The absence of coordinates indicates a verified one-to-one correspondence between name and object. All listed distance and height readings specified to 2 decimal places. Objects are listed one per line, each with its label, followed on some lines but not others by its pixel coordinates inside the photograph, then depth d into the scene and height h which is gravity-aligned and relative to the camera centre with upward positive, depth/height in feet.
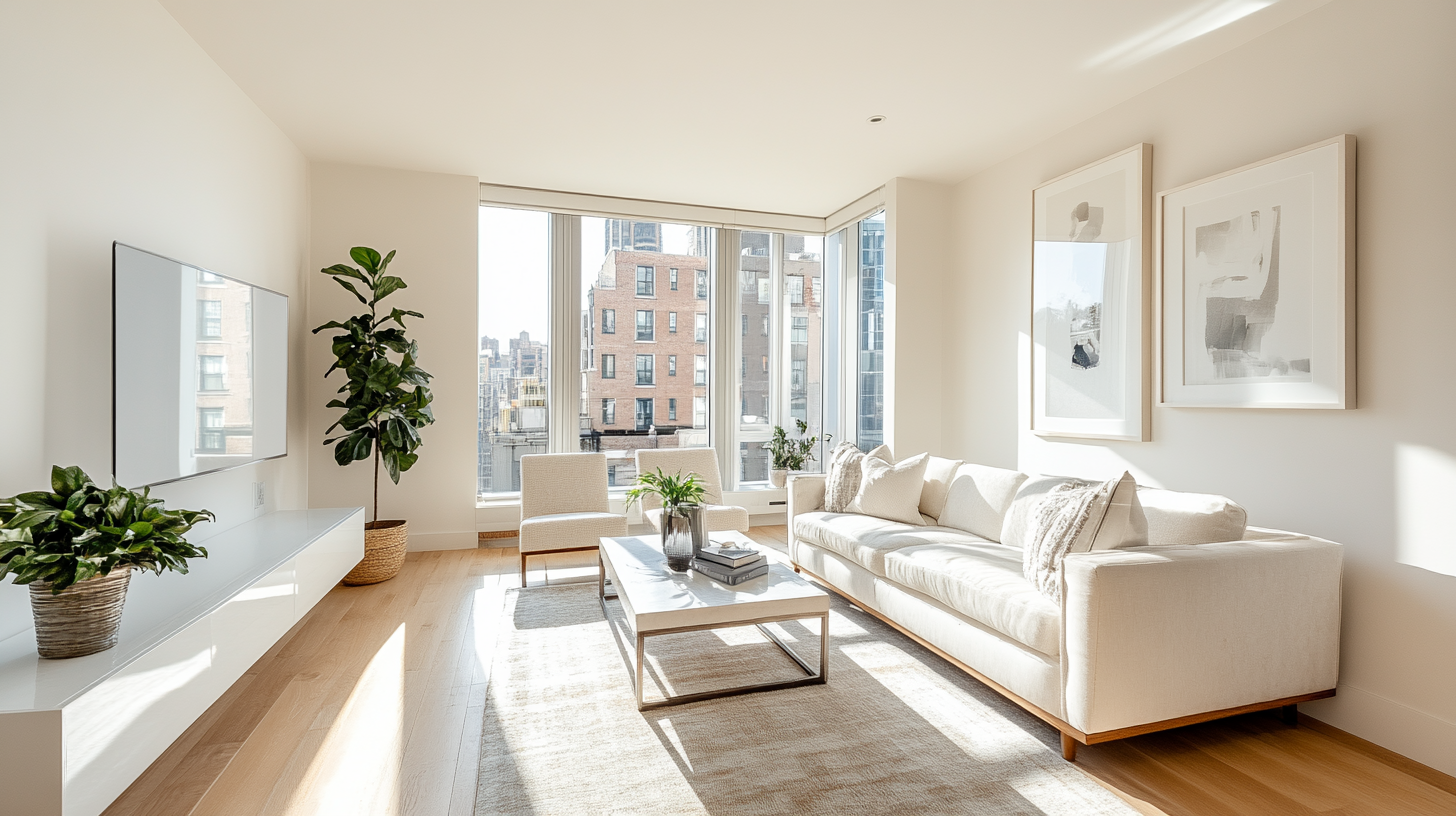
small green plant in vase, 9.88 -1.62
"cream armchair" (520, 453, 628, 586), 13.56 -2.19
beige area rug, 6.43 -3.70
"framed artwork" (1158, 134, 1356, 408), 8.37 +1.75
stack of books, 9.18 -2.18
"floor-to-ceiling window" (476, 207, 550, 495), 17.84 +1.68
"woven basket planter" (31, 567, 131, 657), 5.63 -1.81
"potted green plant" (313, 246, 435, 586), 13.91 +0.05
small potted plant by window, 19.08 -1.31
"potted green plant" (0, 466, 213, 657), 5.36 -1.23
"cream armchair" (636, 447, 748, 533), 15.83 -1.36
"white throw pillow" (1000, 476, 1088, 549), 10.52 -1.56
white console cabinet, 4.62 -2.32
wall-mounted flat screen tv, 8.05 +0.47
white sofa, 6.79 -2.37
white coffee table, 8.13 -2.43
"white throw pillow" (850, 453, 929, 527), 12.69 -1.57
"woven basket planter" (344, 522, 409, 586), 13.76 -3.10
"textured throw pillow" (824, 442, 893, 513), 13.55 -1.40
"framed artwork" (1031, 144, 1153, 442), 11.27 +1.99
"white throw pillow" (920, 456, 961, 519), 13.00 -1.51
